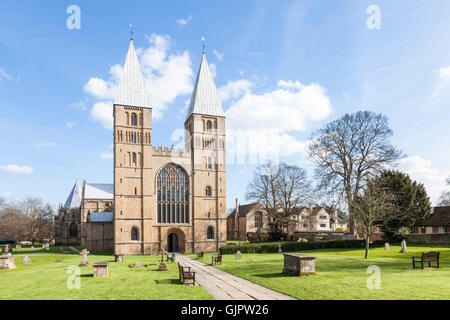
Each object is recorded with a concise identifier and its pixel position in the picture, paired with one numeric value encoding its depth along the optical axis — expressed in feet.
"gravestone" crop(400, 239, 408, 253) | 99.04
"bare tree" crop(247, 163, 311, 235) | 163.12
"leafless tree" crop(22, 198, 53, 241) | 237.25
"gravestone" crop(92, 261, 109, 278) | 62.44
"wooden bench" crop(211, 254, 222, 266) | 86.92
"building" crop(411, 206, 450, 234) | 142.82
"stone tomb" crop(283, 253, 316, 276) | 56.39
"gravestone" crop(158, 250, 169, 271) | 73.67
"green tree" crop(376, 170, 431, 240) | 133.69
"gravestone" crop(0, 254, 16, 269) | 82.38
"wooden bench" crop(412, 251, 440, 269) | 61.86
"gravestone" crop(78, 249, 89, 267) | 83.10
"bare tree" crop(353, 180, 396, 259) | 100.27
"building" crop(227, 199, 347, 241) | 231.91
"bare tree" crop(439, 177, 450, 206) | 232.32
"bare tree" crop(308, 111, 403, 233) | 131.41
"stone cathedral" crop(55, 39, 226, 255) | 139.13
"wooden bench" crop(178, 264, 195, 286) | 51.83
